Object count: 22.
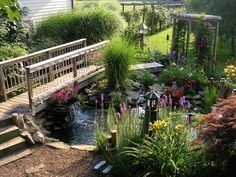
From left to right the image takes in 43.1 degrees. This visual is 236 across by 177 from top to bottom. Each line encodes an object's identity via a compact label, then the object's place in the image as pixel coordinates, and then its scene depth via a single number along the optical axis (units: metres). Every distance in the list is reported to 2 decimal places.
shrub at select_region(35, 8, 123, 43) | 9.78
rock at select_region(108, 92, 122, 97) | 7.07
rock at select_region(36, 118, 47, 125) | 5.93
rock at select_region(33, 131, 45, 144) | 5.06
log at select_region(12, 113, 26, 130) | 5.20
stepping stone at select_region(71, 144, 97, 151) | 4.80
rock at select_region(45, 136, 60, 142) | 5.16
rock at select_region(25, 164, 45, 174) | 4.29
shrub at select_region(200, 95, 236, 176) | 3.15
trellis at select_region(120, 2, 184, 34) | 16.33
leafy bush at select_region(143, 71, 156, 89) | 7.84
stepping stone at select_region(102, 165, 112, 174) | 3.98
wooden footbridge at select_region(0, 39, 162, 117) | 5.89
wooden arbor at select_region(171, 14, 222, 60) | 8.12
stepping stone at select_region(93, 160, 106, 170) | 4.10
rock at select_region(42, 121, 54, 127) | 6.07
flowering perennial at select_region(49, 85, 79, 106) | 6.28
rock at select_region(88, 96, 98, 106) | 7.15
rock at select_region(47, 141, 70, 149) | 4.93
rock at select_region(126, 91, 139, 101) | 7.17
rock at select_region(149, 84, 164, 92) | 7.37
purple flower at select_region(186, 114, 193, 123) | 3.98
